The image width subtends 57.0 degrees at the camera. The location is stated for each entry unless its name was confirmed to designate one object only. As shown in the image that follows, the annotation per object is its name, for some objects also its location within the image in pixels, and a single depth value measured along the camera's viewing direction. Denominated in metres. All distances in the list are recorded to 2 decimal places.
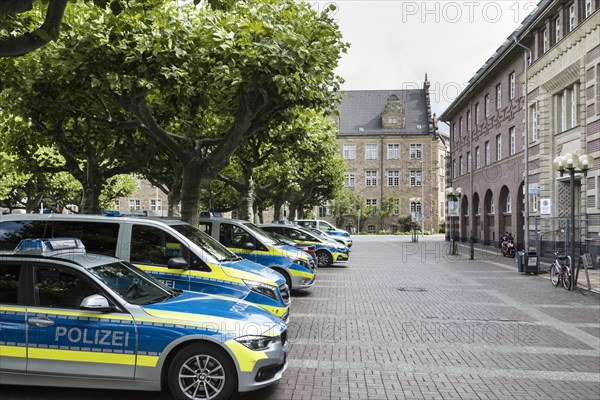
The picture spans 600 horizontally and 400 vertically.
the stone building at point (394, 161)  76.38
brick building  21.58
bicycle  15.41
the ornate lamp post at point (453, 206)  29.88
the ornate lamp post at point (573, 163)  16.23
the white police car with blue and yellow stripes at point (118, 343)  5.33
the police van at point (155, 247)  8.22
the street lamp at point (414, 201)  76.56
